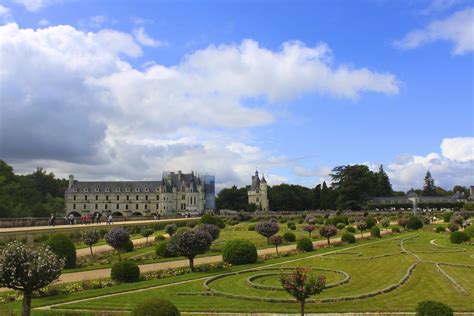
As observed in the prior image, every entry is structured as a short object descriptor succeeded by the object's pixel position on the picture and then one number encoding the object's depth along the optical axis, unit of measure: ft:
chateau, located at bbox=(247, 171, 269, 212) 419.33
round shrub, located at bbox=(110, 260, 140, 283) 67.36
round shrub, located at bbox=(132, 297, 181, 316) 35.14
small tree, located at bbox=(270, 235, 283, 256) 101.01
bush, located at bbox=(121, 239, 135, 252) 103.50
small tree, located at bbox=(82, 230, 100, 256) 97.19
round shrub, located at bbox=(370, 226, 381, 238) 130.94
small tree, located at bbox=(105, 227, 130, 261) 92.27
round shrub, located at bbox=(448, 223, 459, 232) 132.90
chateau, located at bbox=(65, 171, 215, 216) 365.61
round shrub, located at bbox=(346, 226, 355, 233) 139.42
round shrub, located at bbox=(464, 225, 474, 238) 120.47
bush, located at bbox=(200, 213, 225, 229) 154.61
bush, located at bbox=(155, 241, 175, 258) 93.97
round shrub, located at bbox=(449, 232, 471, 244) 111.14
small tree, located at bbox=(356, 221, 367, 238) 132.79
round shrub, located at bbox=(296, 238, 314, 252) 101.30
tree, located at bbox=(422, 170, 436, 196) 446.19
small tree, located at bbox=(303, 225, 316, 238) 127.94
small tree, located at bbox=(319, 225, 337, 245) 113.91
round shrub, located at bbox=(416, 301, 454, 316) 35.42
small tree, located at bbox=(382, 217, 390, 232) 157.75
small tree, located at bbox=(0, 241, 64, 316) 41.98
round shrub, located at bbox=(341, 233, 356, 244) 116.37
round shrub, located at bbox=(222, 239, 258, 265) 84.53
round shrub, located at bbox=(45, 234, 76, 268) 81.03
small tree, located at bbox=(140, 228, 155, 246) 122.42
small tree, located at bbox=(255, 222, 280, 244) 108.78
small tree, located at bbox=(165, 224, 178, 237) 135.44
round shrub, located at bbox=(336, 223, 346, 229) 156.47
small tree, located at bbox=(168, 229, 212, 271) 76.02
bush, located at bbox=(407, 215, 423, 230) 153.45
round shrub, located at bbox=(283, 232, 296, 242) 122.93
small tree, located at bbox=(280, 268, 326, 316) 42.39
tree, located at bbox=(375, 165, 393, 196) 408.46
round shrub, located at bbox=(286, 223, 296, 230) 161.75
